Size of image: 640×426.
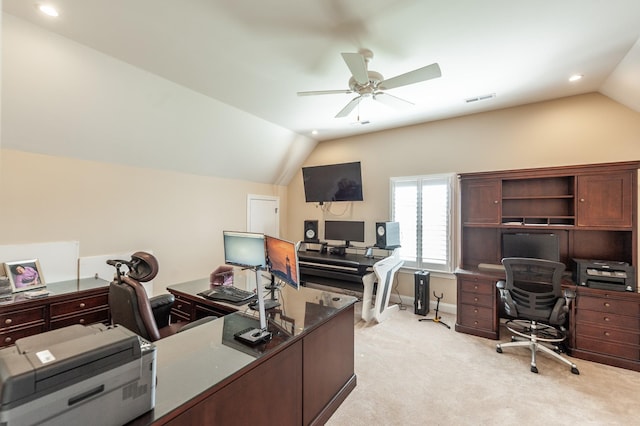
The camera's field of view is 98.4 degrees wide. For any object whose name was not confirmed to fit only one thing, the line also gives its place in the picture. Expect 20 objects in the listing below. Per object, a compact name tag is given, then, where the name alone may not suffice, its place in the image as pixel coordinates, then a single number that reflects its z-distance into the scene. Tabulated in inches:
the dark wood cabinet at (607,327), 105.5
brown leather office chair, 68.9
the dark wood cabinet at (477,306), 130.8
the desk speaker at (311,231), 209.2
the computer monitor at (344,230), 188.4
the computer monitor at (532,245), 129.8
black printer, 108.0
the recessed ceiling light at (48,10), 77.8
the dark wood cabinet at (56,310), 92.4
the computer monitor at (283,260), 71.0
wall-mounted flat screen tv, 189.6
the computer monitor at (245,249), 81.6
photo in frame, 102.4
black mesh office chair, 108.1
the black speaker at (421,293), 159.5
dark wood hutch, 109.1
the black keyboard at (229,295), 90.7
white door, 207.6
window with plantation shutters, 165.0
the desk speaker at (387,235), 166.7
